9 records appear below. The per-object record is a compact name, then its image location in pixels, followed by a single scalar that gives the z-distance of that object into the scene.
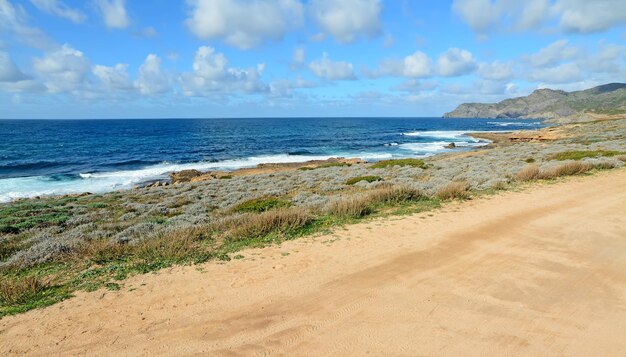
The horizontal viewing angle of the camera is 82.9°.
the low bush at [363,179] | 19.45
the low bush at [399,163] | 27.62
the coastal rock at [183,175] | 32.78
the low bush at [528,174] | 15.81
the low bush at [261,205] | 12.44
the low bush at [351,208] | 10.71
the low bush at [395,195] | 12.34
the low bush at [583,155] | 21.47
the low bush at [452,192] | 12.70
